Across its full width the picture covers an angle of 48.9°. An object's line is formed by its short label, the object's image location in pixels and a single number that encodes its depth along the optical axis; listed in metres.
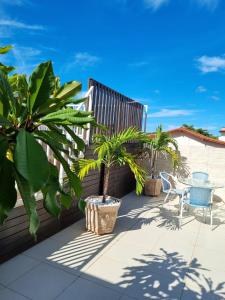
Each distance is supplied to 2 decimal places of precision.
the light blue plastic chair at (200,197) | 4.39
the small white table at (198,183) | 5.03
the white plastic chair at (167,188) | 5.14
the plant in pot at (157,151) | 6.55
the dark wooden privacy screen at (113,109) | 4.59
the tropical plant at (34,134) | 0.87
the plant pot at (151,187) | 6.55
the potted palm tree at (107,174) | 3.72
